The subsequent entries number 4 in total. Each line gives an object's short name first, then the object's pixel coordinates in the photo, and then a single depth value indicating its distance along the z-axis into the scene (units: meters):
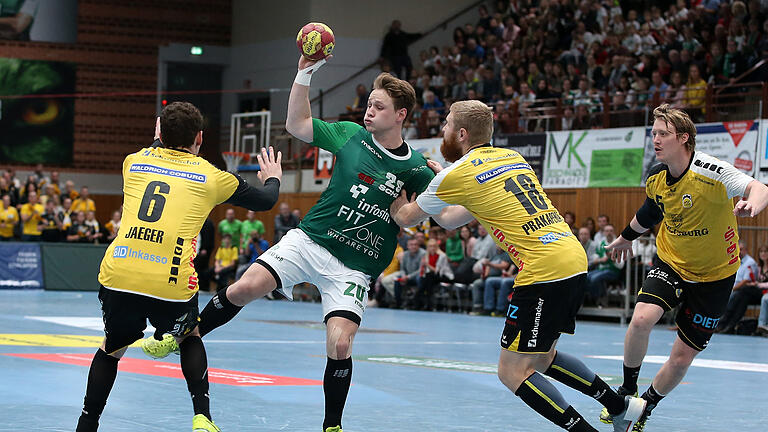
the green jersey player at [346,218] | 12.99
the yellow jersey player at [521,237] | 11.48
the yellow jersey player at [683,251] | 13.87
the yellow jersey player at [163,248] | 10.86
